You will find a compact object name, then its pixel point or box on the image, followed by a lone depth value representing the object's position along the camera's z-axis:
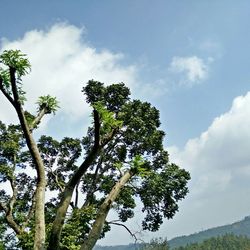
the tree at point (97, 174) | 24.47
